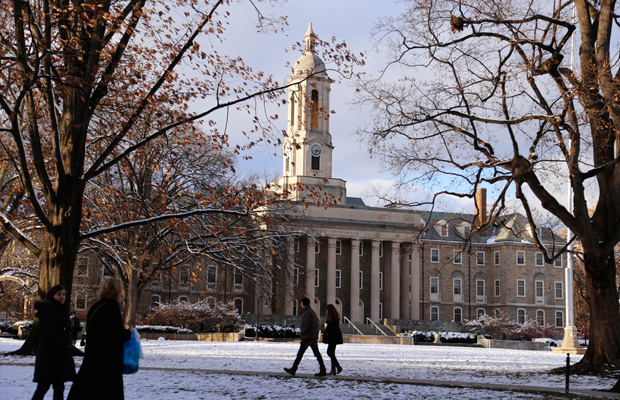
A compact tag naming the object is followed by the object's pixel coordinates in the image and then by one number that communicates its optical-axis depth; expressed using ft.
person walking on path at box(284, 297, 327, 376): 51.31
